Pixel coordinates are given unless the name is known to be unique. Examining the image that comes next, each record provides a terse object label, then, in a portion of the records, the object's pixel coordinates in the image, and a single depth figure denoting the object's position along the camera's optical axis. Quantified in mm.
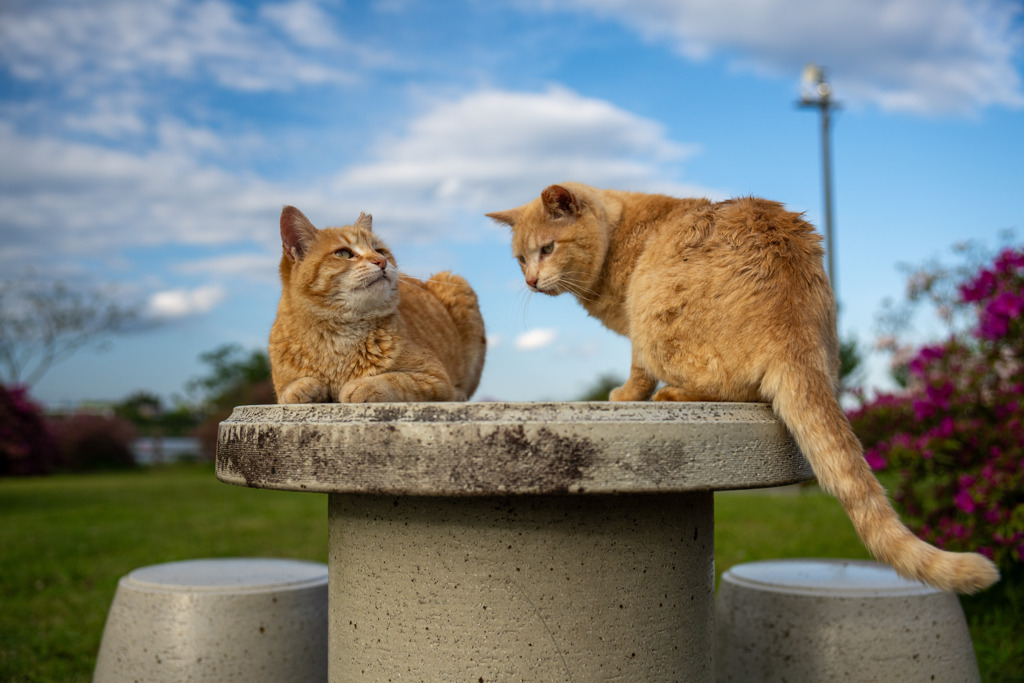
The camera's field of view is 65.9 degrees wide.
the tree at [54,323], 20281
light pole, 14000
